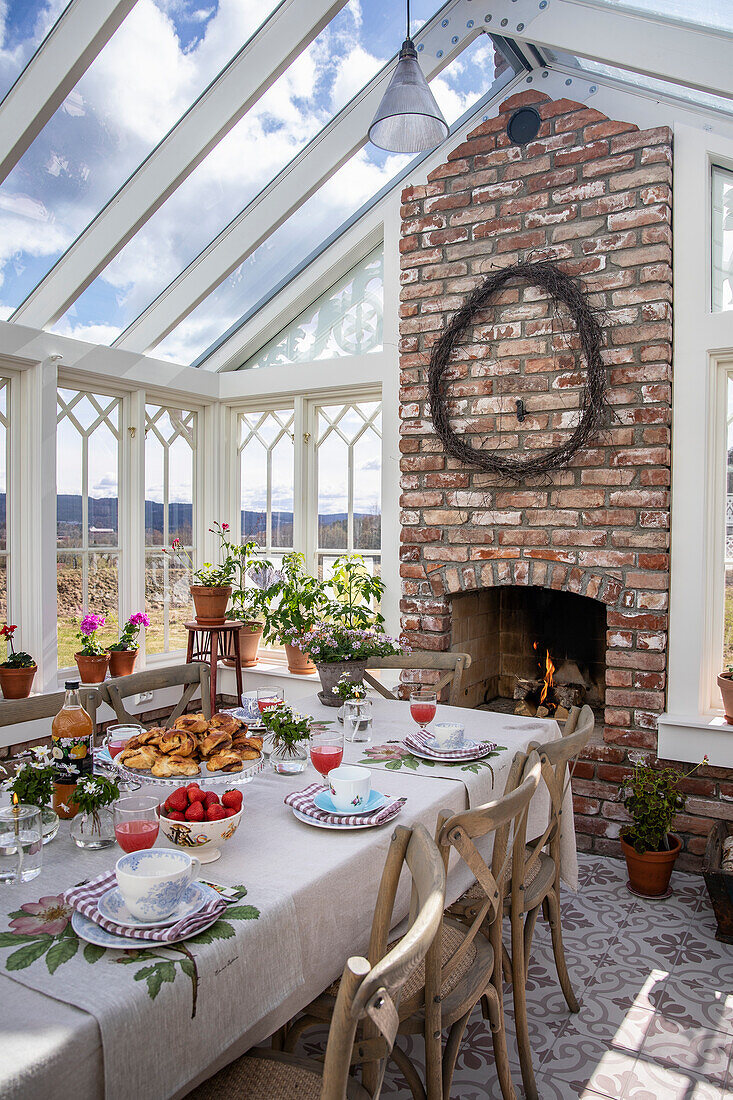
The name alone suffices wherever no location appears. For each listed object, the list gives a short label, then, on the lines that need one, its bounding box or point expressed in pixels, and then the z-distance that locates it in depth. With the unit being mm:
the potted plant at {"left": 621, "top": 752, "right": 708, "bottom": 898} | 2923
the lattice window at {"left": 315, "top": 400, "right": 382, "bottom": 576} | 4254
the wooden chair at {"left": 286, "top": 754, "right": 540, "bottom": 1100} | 1369
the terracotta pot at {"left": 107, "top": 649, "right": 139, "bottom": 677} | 3867
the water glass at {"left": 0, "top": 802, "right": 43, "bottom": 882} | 1322
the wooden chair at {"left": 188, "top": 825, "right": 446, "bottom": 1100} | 839
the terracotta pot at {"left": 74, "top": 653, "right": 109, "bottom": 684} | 3732
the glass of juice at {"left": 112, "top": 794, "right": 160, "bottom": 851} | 1363
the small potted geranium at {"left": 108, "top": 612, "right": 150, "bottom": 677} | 3875
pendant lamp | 2332
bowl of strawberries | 1400
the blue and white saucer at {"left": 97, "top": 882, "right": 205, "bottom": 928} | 1143
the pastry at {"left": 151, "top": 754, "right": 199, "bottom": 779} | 1604
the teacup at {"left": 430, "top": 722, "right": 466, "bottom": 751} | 2162
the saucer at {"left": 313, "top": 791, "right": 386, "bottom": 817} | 1610
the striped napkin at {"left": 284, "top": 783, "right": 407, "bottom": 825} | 1583
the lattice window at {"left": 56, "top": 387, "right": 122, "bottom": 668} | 3895
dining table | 938
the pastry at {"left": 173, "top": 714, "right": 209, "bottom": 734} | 1780
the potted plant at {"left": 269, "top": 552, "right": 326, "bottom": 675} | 3207
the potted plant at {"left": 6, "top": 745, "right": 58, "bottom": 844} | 1470
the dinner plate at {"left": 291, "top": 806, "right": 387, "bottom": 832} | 1563
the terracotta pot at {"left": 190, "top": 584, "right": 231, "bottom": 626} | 4117
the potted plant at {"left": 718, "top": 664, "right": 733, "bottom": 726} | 3059
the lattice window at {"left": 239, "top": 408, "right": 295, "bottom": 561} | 4578
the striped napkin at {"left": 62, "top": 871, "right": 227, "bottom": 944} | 1115
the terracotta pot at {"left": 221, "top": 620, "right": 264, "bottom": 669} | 4430
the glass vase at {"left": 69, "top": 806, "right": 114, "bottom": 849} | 1474
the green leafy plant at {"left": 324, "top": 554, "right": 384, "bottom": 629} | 3681
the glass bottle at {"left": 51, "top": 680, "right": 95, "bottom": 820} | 1621
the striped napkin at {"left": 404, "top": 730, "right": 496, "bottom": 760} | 2100
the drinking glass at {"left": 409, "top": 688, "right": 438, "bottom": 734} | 2221
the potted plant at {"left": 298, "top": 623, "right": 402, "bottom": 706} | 2754
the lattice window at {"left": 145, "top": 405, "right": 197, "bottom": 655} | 4398
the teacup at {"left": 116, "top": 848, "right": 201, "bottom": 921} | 1144
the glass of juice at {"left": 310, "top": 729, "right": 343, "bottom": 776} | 1780
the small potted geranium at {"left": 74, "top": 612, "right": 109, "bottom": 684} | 3736
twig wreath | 3211
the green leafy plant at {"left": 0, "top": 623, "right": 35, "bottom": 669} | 3424
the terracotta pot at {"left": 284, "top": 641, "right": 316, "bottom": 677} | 4262
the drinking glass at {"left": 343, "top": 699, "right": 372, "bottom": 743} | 2215
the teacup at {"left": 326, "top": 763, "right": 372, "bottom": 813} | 1635
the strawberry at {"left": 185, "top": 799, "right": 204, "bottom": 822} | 1416
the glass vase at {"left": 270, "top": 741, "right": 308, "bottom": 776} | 1958
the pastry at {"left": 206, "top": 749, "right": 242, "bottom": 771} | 1649
